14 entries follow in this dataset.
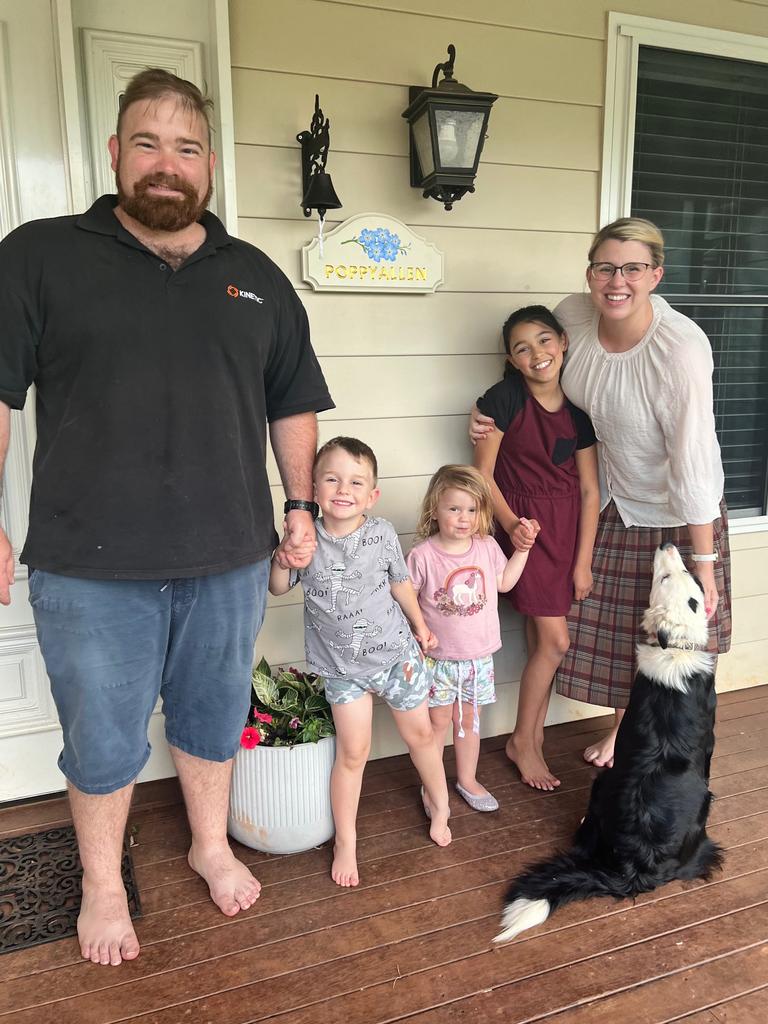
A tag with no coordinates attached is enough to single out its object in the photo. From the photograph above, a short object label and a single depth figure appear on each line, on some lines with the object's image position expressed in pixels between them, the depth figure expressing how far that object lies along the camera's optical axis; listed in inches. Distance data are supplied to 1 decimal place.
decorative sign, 90.1
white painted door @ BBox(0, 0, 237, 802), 79.6
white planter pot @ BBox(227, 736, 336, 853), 80.0
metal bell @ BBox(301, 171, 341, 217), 82.9
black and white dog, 74.5
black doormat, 70.9
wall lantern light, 84.7
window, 103.8
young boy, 76.7
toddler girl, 85.1
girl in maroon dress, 91.9
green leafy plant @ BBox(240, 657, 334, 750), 81.4
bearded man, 60.2
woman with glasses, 83.0
